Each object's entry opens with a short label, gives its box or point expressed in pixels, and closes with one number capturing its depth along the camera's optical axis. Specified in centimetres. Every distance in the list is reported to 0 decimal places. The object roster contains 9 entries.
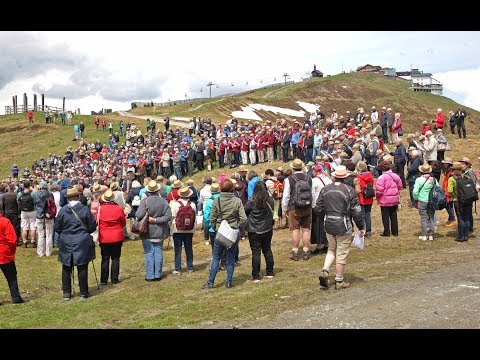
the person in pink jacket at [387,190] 1348
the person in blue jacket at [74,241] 1015
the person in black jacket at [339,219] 902
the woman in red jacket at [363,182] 1362
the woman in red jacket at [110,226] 1111
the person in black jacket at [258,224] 1034
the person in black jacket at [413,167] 1582
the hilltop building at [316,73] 10256
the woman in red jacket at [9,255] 1004
